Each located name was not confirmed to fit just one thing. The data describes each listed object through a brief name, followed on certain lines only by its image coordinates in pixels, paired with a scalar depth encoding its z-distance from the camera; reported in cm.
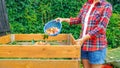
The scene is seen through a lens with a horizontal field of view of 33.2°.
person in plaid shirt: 237
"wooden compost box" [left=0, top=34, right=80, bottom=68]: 222
